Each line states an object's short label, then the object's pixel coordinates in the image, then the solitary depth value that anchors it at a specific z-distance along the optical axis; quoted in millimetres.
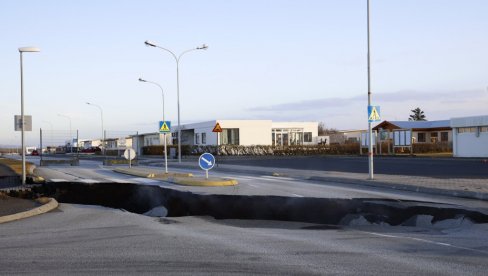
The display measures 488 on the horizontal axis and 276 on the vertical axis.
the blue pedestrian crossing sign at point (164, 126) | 27609
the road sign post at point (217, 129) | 31955
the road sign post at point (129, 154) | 31650
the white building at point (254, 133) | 64562
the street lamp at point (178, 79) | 38762
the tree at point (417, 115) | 121312
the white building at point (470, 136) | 40750
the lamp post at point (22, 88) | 22108
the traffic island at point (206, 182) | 20219
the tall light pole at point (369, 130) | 21906
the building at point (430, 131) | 65875
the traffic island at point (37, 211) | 11992
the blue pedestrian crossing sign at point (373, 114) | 21672
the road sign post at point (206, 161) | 21547
